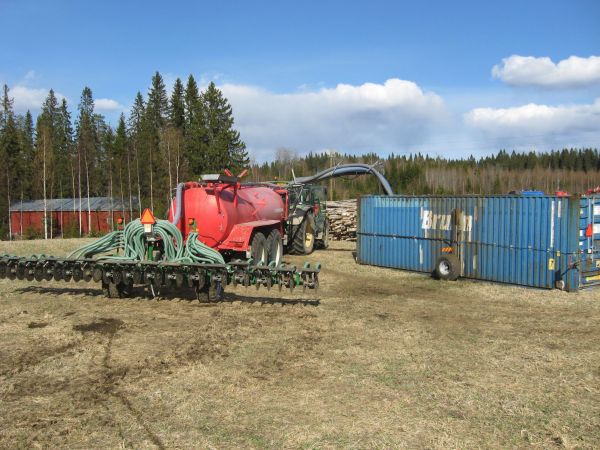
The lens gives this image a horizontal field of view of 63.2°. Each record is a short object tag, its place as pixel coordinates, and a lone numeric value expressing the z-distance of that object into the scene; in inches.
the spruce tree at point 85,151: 1743.2
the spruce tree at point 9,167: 1646.2
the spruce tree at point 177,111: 2166.6
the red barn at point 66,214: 1658.5
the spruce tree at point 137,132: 1653.5
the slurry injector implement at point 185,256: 310.2
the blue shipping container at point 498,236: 411.5
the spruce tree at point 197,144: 1753.2
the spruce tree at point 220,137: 1760.6
